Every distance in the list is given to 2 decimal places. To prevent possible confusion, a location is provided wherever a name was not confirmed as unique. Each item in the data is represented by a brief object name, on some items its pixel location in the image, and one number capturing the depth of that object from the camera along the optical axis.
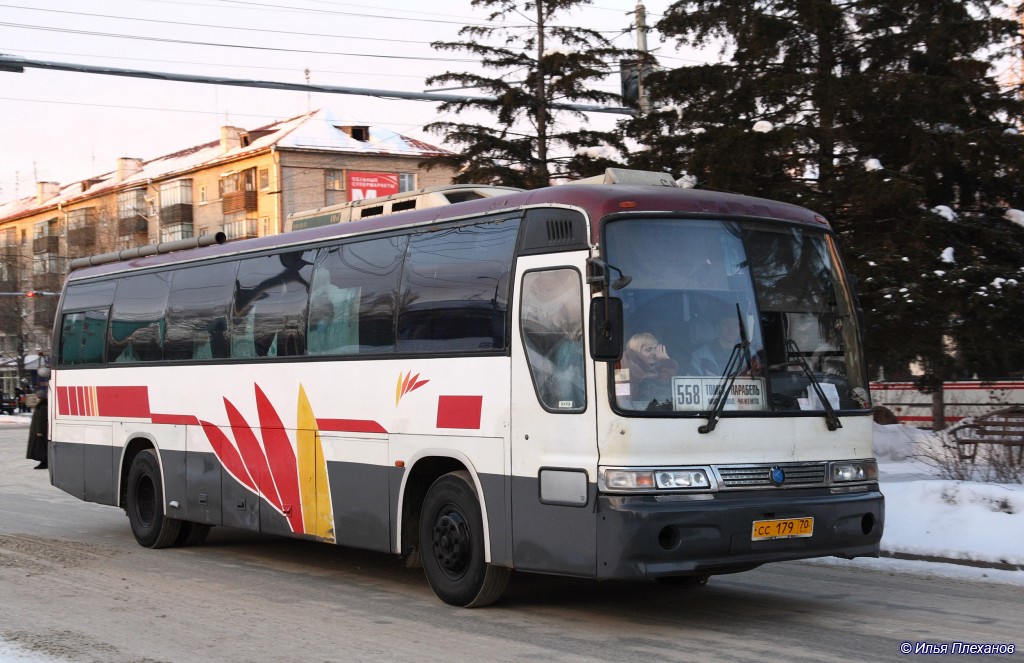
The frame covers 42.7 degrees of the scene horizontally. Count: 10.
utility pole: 21.75
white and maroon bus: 8.63
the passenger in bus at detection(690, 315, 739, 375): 8.85
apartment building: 73.56
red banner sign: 73.56
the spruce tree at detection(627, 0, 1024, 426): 18.20
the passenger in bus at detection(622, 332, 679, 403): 8.67
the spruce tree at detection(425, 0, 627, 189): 24.05
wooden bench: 17.21
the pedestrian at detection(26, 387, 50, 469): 17.28
